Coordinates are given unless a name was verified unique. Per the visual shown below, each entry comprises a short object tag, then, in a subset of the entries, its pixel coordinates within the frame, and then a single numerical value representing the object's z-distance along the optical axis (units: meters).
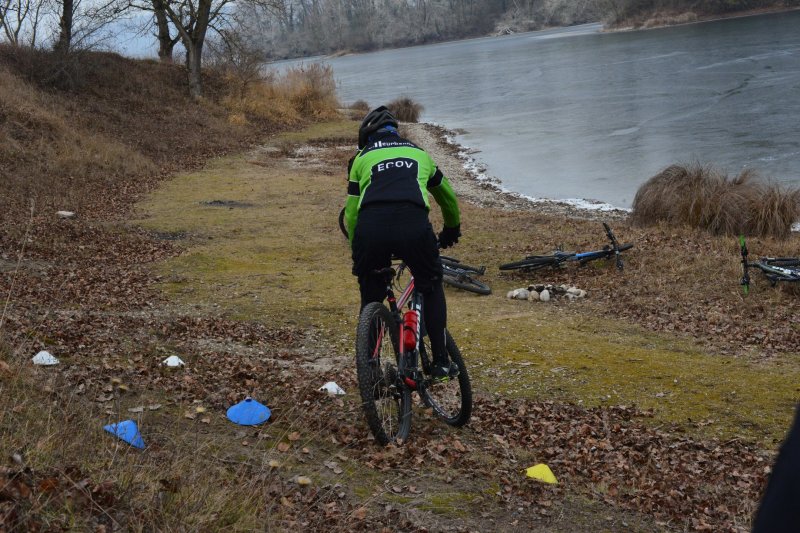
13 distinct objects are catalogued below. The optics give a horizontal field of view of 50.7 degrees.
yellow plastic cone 5.59
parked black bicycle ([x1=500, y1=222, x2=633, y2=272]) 12.92
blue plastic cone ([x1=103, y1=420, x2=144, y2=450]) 5.02
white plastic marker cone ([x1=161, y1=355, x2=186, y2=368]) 7.36
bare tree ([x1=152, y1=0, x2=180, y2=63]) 40.59
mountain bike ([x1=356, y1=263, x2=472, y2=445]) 5.41
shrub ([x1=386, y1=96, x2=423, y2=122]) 47.66
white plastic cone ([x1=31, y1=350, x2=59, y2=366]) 6.75
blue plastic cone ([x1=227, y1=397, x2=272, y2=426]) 6.04
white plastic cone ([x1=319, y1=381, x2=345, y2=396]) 6.91
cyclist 5.28
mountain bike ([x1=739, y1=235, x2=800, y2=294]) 11.05
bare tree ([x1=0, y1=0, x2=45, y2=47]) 33.94
